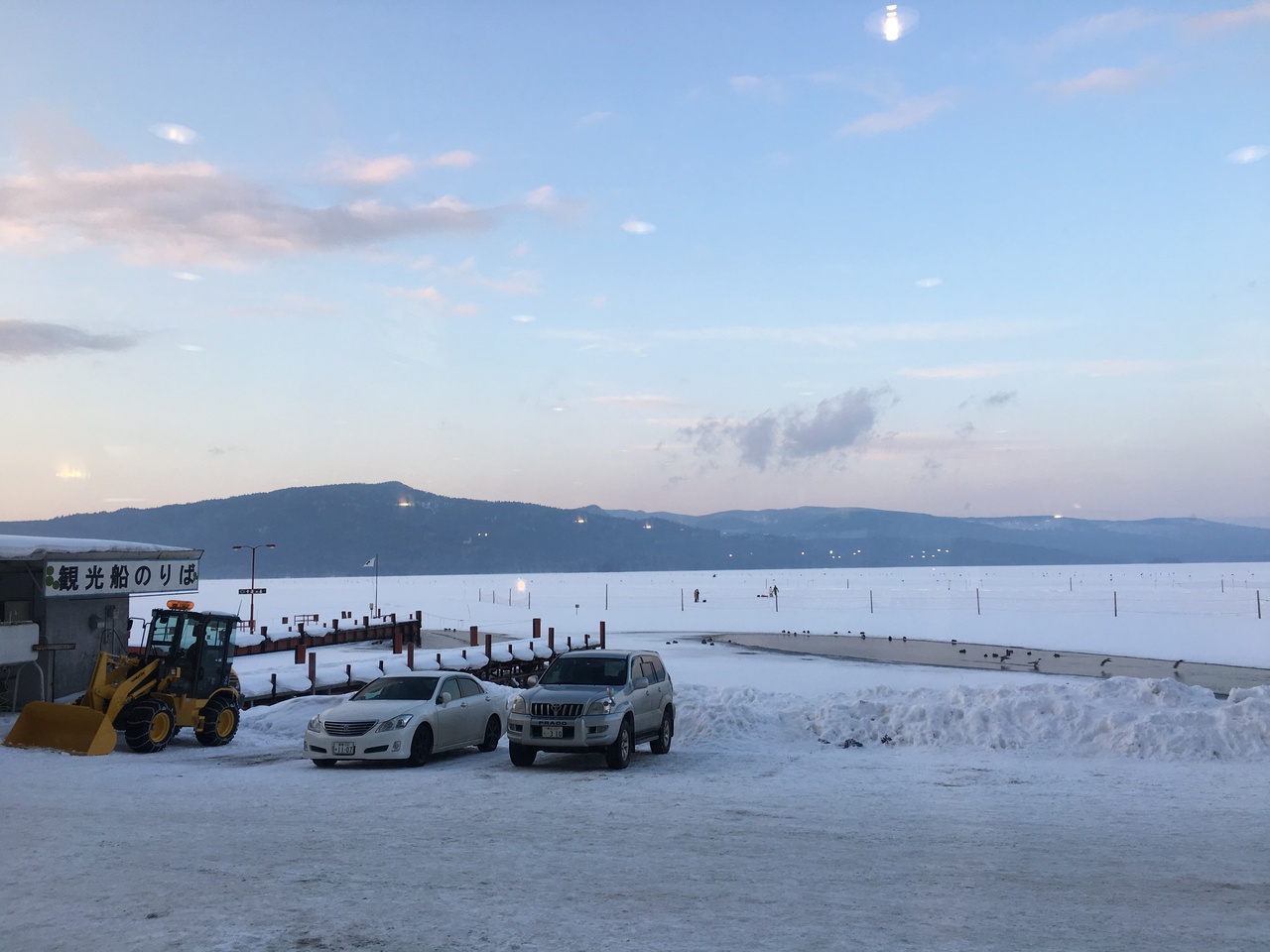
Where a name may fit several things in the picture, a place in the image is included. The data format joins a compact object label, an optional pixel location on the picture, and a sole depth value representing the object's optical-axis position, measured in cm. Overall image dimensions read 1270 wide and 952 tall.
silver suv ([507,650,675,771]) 1655
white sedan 1706
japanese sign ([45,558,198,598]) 2422
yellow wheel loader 1880
